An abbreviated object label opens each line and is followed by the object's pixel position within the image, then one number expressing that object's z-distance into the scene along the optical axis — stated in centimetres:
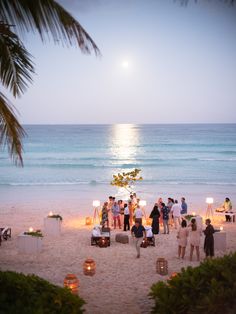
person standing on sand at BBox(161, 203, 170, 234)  1516
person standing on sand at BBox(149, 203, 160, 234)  1492
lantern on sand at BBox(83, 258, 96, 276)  1038
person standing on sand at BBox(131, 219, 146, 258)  1177
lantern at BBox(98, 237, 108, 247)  1338
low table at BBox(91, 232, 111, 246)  1346
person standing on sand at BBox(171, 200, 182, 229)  1600
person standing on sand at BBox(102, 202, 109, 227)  1586
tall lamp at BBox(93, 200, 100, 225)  1714
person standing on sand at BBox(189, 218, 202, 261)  1170
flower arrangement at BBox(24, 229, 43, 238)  1268
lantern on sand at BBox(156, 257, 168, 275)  1041
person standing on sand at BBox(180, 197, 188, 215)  1702
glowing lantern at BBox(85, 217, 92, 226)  1692
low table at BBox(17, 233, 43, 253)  1241
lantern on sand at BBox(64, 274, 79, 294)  873
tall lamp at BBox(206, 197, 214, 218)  1762
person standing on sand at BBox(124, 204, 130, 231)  1563
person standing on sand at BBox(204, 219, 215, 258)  1179
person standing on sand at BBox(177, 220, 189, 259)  1180
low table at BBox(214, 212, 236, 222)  1741
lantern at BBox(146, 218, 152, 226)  1649
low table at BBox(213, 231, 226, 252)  1288
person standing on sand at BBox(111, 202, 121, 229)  1617
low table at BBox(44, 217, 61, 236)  1483
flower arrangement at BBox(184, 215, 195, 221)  1516
